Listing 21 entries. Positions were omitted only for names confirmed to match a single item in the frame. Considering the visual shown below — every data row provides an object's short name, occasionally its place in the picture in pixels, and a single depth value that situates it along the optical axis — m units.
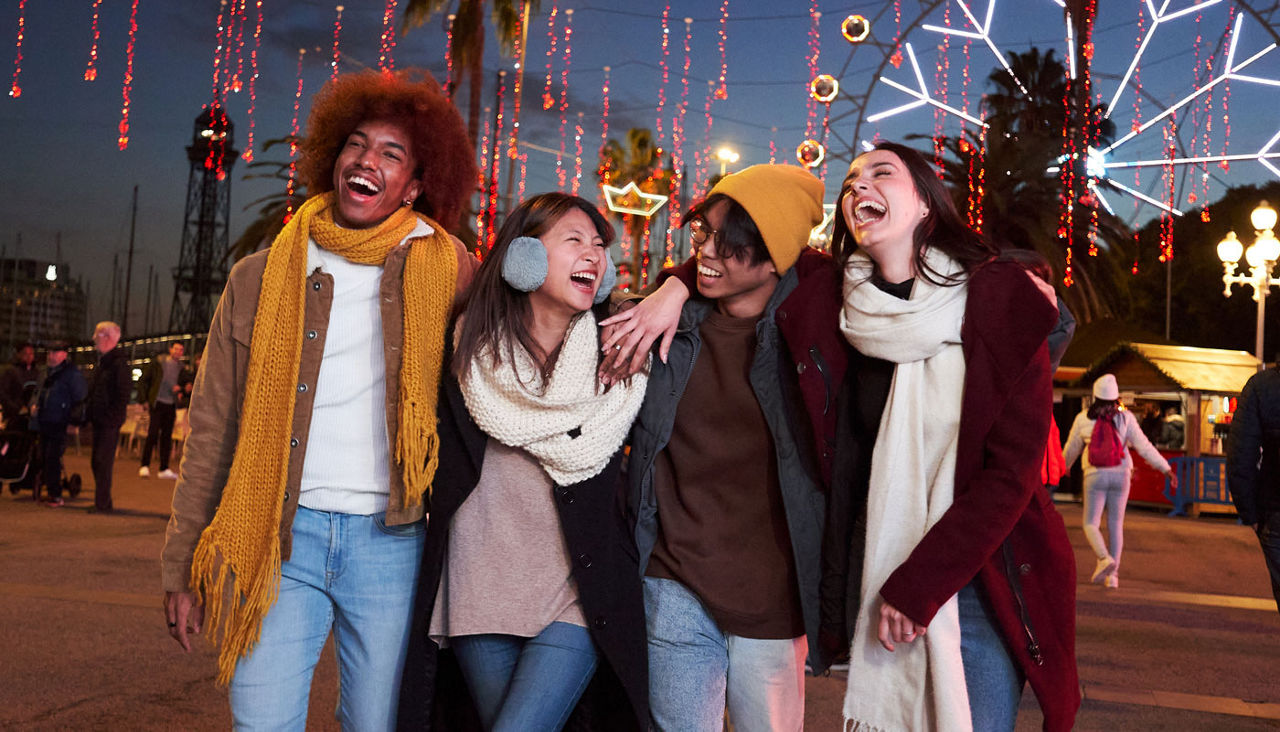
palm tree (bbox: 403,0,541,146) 19.72
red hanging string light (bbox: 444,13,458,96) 19.94
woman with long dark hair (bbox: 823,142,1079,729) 2.49
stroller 12.54
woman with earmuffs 2.64
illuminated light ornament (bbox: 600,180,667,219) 26.43
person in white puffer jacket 9.86
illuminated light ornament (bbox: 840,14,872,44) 21.09
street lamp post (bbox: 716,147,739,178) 41.47
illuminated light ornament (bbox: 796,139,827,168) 25.98
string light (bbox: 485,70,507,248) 20.86
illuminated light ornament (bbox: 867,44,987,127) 21.09
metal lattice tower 96.50
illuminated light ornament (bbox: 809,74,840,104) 22.34
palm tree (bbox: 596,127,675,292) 42.94
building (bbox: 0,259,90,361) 118.56
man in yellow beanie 2.86
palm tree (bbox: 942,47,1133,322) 22.27
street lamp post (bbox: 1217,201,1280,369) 14.92
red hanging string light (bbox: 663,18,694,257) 45.05
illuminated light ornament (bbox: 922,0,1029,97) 19.48
